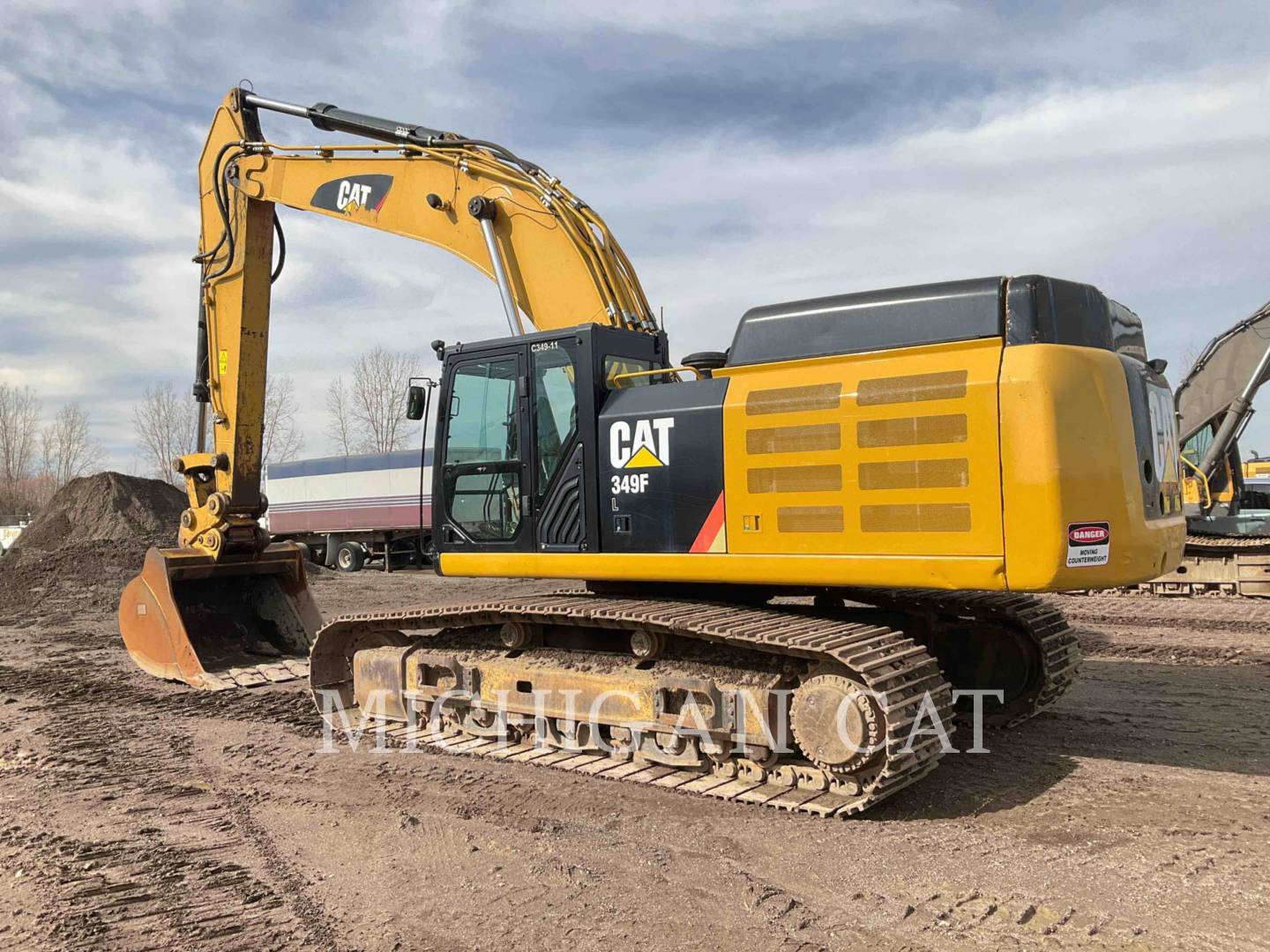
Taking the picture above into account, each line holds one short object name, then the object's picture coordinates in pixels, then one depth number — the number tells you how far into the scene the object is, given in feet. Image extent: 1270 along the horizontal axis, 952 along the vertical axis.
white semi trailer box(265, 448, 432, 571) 84.88
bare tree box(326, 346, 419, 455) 183.73
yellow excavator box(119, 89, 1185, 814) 15.67
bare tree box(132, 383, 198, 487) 201.48
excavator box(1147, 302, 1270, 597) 46.24
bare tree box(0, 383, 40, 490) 198.18
